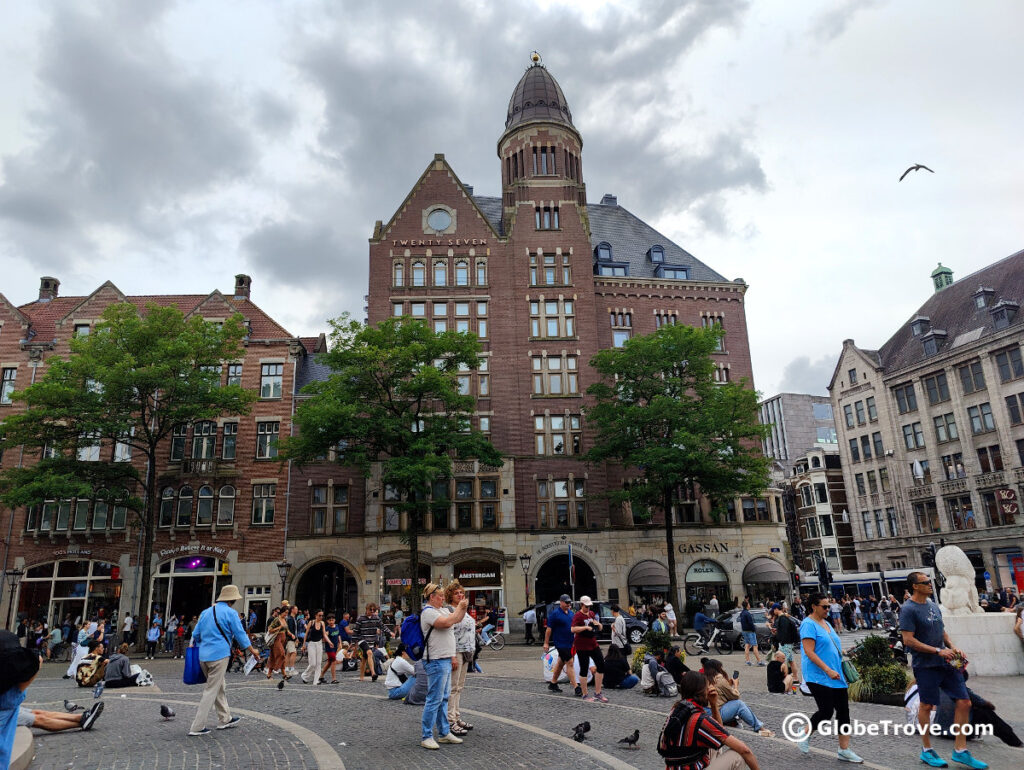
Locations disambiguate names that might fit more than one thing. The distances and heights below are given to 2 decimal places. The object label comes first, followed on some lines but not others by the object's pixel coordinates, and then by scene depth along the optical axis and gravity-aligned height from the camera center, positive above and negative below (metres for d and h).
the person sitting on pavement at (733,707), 9.22 -1.84
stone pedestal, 14.34 -1.68
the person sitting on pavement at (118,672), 16.41 -1.87
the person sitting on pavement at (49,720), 6.19 -1.12
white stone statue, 14.29 -0.48
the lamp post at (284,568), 33.25 +0.75
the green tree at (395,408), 32.34 +8.10
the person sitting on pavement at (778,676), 13.59 -2.08
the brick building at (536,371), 39.25 +12.09
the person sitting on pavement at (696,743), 5.52 -1.33
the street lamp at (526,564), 37.44 +0.57
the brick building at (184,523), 36.84 +3.44
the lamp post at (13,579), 35.75 +0.72
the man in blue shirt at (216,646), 9.64 -0.81
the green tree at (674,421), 34.69 +7.40
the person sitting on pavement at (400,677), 13.82 -1.89
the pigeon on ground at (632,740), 8.77 -2.07
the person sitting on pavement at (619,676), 15.01 -2.17
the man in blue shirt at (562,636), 14.12 -1.23
